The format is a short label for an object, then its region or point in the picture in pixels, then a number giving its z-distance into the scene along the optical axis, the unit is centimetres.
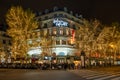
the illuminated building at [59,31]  3592
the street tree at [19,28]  2407
